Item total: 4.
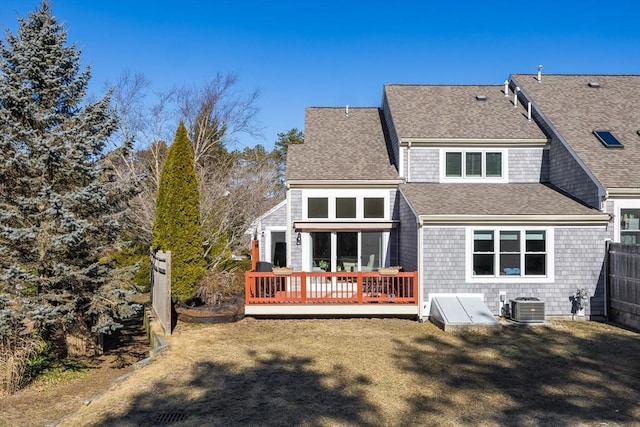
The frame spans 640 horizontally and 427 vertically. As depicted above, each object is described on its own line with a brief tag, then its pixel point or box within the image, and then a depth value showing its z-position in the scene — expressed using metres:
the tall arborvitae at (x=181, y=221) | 12.13
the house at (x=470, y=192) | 12.03
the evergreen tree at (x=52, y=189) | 8.64
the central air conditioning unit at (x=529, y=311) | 11.45
